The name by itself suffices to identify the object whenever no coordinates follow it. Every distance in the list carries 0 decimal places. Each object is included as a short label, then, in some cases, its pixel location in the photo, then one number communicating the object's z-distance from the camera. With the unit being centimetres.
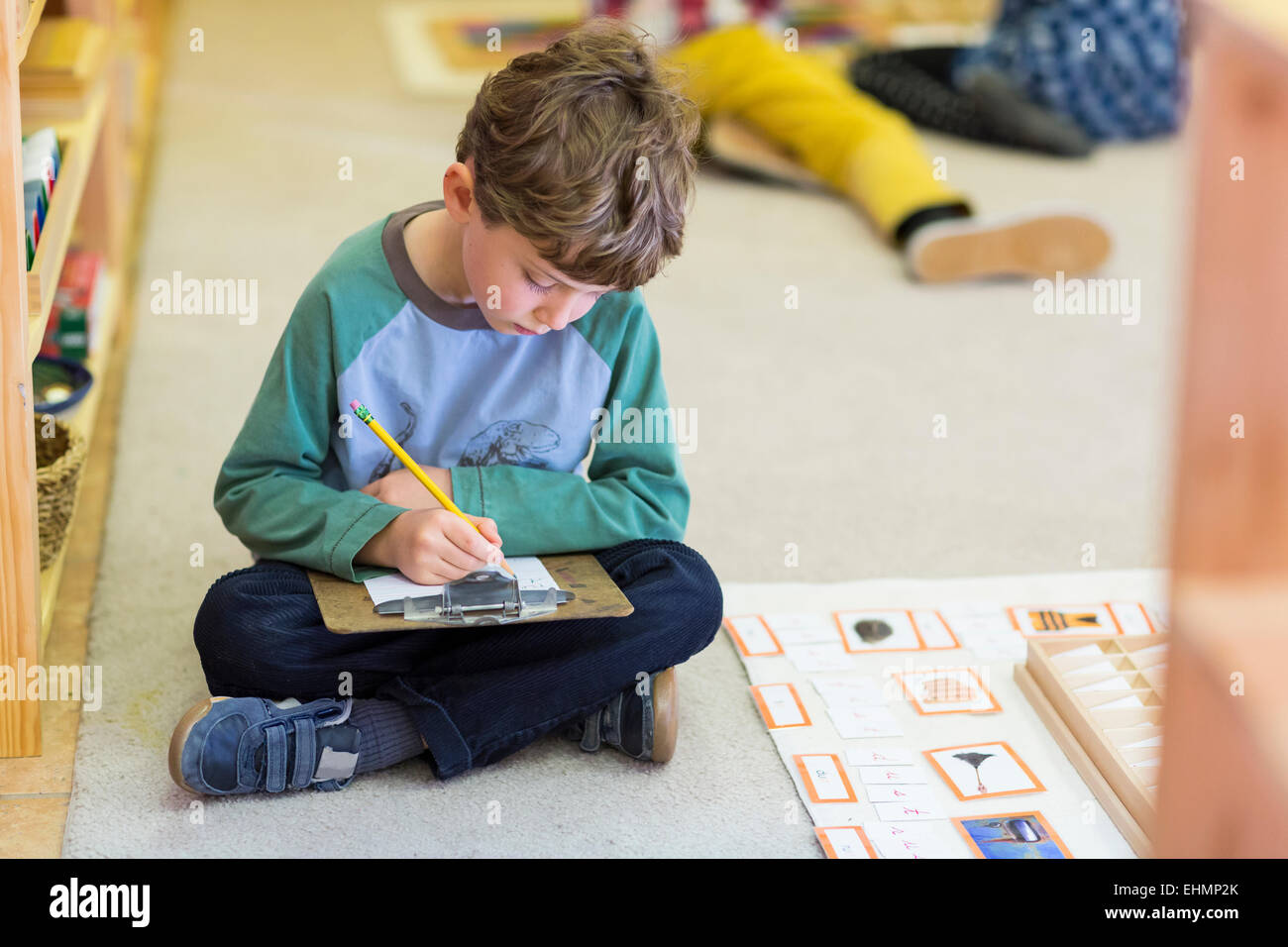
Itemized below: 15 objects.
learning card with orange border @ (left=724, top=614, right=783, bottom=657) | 143
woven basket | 136
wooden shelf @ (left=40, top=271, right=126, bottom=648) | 138
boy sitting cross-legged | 111
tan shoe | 226
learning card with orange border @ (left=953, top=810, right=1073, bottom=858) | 116
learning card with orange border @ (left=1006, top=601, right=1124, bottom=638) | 147
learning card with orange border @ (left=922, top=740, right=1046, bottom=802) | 124
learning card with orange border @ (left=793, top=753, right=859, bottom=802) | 123
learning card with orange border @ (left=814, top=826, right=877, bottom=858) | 115
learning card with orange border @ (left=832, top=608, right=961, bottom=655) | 144
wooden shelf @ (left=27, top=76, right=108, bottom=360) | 133
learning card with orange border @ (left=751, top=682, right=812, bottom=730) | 133
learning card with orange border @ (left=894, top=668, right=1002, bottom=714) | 135
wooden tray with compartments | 120
